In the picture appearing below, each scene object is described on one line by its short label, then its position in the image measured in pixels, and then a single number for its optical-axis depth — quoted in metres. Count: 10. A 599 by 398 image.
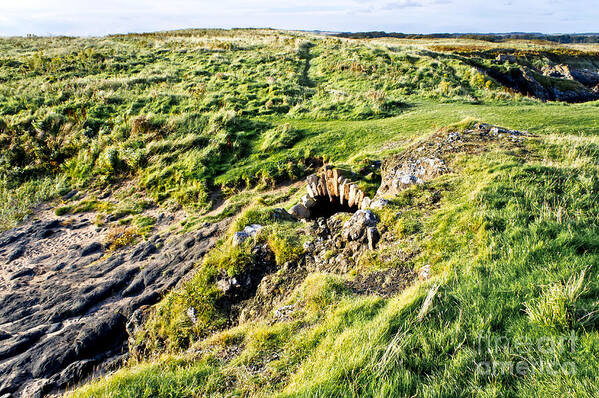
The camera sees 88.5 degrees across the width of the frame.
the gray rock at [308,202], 9.55
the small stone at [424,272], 4.67
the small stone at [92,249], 10.64
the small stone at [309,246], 6.76
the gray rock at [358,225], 6.29
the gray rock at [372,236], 5.94
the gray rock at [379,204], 6.55
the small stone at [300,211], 8.98
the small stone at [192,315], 6.10
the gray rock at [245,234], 7.31
